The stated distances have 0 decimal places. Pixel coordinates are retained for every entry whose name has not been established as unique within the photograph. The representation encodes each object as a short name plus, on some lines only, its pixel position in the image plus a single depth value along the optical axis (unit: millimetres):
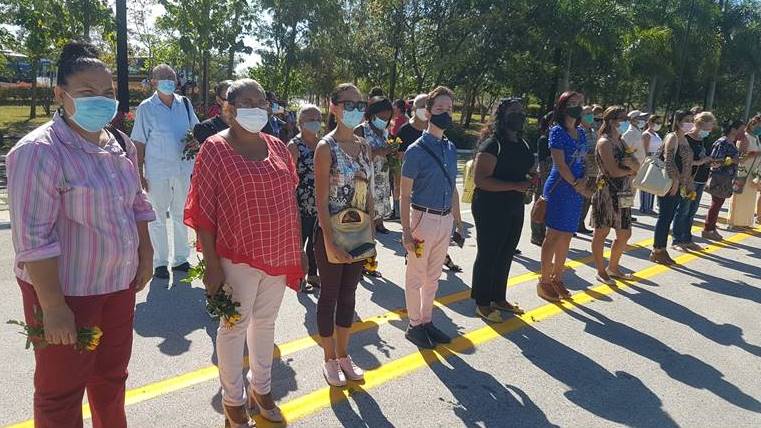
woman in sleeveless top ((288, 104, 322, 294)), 5336
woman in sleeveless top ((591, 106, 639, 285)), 6016
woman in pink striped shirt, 2250
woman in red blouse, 2896
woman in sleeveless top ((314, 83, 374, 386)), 3594
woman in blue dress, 5457
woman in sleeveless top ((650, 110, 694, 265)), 7242
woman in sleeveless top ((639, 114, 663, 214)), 9984
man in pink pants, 4309
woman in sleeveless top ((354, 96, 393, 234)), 6184
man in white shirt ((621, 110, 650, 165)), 6688
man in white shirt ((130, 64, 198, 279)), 5570
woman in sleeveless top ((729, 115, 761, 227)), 9367
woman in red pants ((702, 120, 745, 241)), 8648
